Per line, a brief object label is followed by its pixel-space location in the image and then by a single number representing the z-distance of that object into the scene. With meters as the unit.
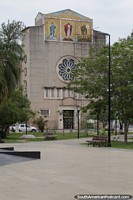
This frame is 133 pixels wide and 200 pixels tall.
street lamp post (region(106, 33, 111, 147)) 31.61
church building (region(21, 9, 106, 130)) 88.81
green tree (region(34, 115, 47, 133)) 77.25
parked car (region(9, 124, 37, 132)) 76.32
